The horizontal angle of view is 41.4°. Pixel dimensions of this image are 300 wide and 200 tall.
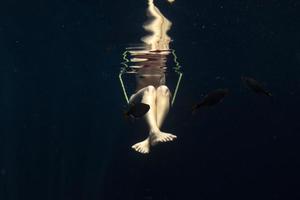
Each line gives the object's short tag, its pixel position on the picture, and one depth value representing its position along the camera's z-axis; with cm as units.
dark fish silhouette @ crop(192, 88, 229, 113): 726
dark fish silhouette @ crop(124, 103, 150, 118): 776
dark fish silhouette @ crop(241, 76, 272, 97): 752
